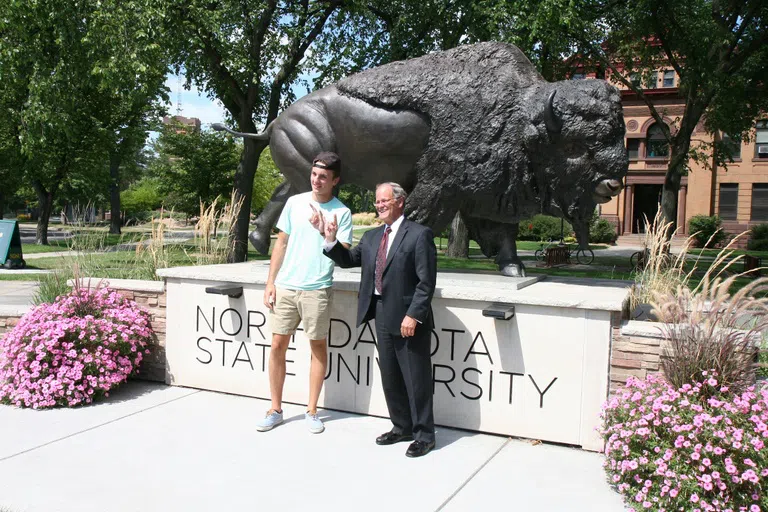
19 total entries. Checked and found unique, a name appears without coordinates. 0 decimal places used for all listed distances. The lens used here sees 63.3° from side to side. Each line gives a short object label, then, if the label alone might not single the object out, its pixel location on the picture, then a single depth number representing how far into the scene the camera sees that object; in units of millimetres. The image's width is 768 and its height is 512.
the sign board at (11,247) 15000
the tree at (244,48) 13469
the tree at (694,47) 14555
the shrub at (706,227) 31281
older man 4164
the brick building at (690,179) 35688
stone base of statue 4422
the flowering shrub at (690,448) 3279
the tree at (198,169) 23750
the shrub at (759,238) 30980
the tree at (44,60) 12352
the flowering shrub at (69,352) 5203
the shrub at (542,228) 31953
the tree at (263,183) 29778
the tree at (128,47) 11945
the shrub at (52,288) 6754
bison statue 5031
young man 4602
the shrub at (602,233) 32481
